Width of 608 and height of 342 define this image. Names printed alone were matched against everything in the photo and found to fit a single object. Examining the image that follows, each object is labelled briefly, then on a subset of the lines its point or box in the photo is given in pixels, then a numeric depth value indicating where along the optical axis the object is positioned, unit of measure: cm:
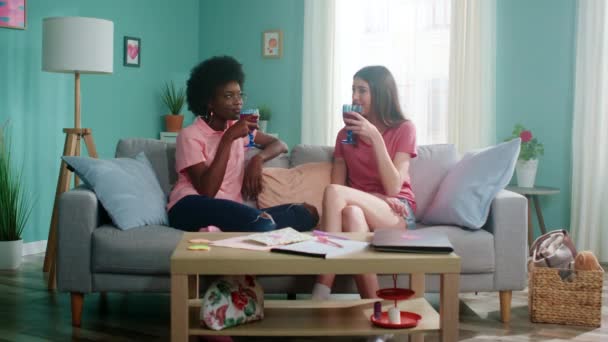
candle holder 242
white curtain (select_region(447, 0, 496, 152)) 532
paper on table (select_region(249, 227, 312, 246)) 245
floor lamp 414
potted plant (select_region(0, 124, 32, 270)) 448
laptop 233
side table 478
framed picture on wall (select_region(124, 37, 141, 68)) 572
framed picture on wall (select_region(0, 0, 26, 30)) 467
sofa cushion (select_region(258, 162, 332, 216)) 358
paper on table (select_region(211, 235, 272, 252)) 239
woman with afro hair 324
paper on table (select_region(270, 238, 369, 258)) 229
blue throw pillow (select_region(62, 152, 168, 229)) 322
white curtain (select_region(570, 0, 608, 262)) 488
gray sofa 309
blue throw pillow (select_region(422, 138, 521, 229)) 326
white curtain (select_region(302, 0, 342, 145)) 595
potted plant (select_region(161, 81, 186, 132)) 608
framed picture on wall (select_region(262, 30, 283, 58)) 625
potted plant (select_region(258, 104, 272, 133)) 610
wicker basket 324
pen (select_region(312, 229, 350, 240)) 262
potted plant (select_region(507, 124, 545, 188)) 493
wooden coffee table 226
